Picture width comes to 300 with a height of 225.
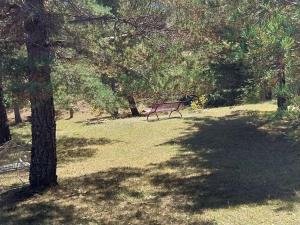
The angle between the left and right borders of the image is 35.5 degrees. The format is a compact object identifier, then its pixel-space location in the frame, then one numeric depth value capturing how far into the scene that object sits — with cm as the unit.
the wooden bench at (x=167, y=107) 2056
